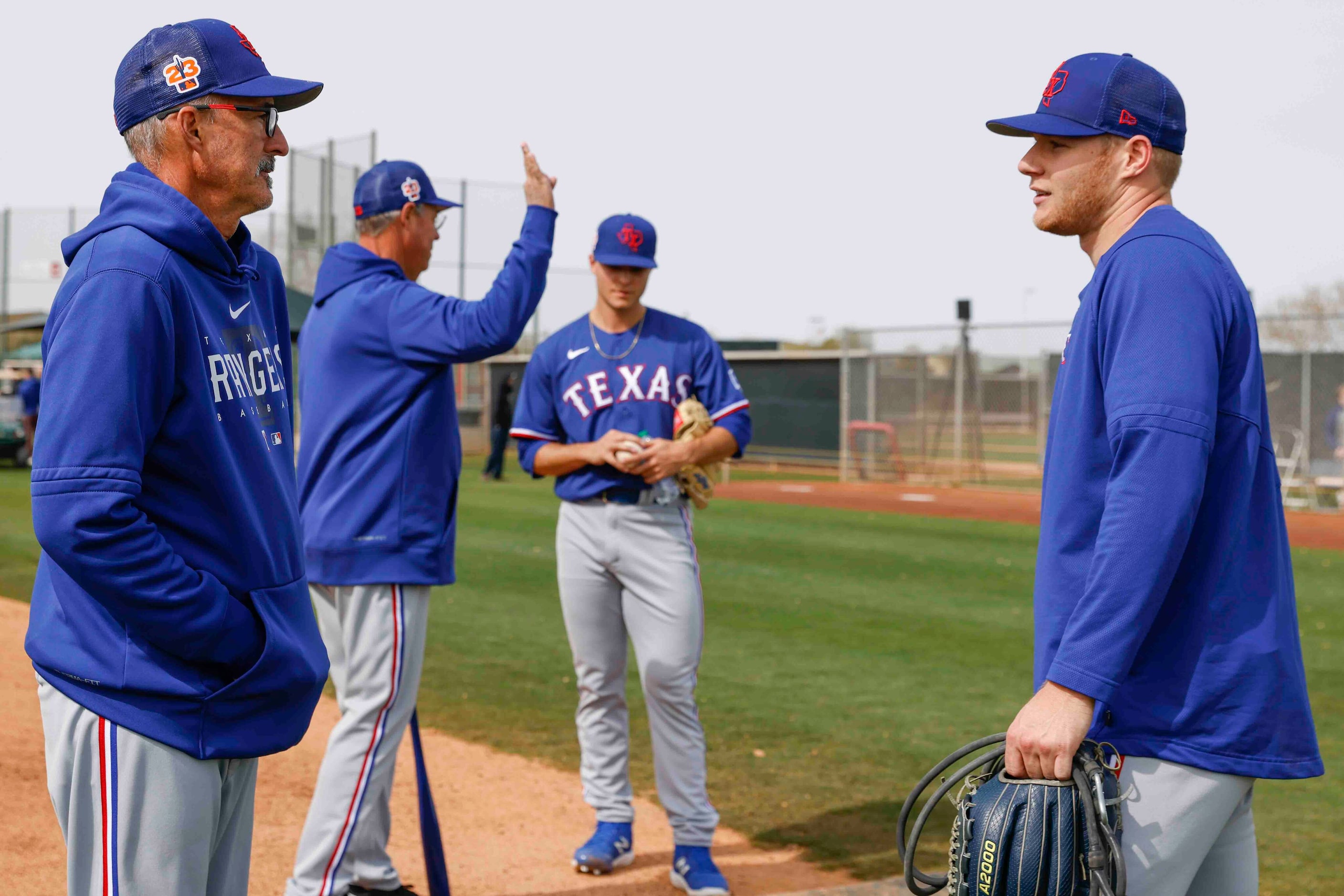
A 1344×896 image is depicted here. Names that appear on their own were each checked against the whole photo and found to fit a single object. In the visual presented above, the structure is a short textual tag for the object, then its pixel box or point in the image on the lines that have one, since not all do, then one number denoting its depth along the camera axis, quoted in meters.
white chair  18.55
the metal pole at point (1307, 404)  19.34
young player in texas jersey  4.52
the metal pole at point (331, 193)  29.78
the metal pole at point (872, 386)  24.14
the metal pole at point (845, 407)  23.47
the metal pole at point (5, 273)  44.41
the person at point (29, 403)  23.78
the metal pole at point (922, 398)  23.20
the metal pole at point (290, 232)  30.28
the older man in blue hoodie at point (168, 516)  2.11
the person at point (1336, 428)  18.31
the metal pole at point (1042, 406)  21.08
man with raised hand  3.80
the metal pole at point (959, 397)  22.30
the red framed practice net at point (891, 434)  23.42
